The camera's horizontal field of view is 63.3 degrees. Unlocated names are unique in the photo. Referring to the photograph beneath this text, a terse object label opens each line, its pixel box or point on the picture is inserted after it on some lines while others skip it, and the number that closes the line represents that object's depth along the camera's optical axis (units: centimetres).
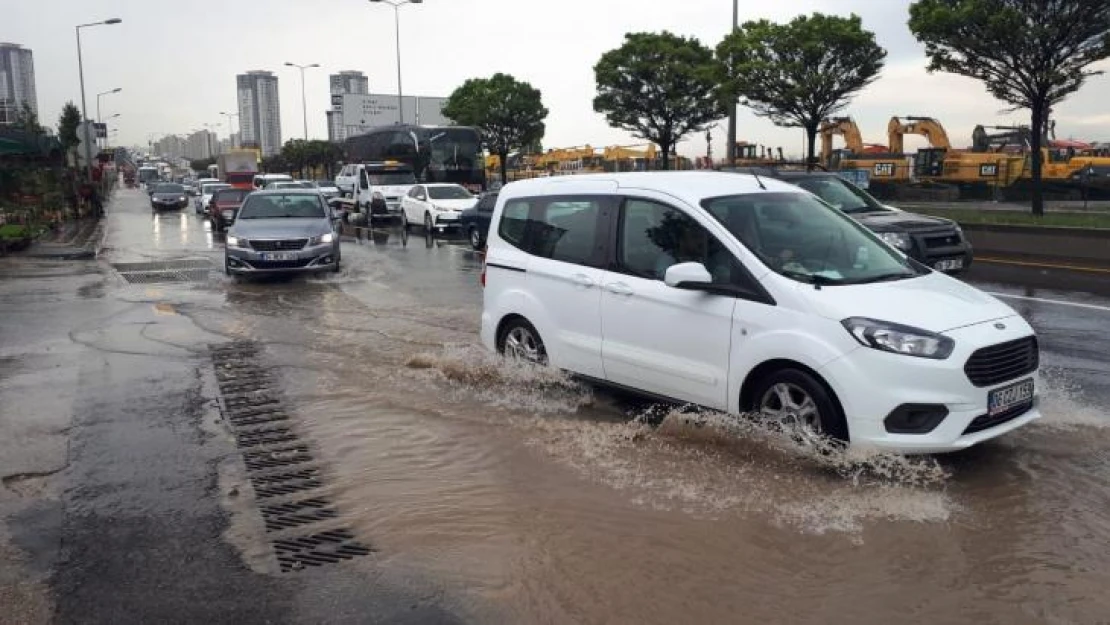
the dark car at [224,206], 2834
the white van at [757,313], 478
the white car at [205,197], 3809
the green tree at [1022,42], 1778
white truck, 3053
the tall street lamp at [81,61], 4769
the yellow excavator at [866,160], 3816
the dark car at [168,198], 4450
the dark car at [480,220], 2030
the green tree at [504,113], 4844
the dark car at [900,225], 1214
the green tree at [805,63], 2494
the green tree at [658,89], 3300
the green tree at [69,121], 4966
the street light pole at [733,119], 2619
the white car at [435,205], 2458
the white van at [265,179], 3731
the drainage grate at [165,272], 1532
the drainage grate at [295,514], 466
